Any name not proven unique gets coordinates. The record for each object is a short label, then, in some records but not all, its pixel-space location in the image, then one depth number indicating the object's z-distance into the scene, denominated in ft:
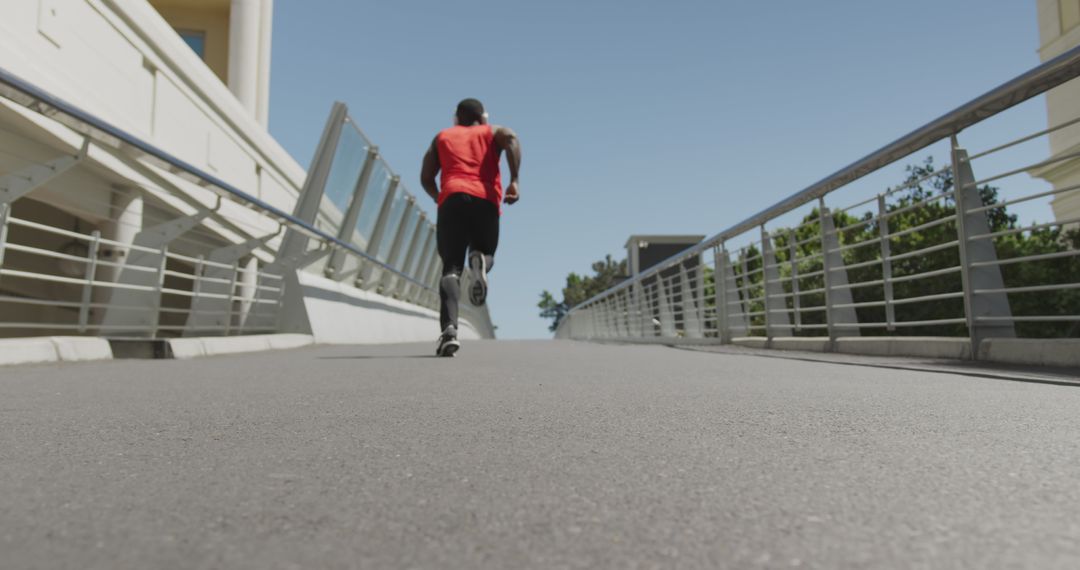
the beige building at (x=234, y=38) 85.61
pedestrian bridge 3.47
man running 19.49
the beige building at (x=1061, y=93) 76.07
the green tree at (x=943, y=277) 76.38
